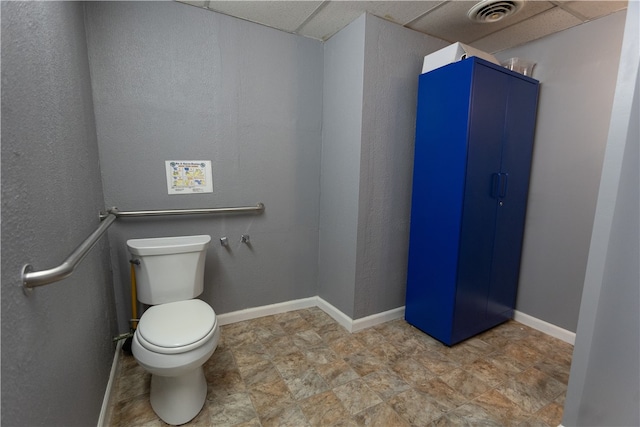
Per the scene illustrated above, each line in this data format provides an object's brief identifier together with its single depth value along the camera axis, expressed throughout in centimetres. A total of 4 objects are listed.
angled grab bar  72
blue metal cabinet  185
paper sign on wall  195
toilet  130
